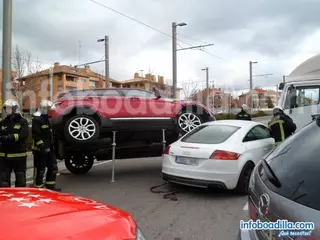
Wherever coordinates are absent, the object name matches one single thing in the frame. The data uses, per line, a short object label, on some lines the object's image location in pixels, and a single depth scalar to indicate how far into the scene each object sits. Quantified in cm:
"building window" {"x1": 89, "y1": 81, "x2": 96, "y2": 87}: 7199
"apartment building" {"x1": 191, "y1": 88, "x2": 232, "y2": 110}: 5579
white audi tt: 597
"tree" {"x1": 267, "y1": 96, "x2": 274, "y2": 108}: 7450
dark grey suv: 166
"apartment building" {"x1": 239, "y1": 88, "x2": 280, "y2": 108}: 5884
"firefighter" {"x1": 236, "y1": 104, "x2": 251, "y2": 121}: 1162
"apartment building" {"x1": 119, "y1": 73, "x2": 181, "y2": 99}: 6621
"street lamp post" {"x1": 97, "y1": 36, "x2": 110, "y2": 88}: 2266
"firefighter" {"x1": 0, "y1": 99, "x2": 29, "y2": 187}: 576
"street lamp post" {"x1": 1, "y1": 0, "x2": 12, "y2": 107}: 854
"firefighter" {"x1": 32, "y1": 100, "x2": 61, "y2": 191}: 639
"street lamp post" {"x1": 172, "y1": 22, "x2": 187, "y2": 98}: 2012
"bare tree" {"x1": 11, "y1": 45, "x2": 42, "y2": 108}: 2783
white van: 996
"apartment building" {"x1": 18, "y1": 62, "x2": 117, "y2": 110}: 6350
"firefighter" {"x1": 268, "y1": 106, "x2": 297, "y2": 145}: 751
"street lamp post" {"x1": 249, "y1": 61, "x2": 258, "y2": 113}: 3866
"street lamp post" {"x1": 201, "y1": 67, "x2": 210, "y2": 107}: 4194
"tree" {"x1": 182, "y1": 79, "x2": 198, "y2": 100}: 4652
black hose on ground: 621
